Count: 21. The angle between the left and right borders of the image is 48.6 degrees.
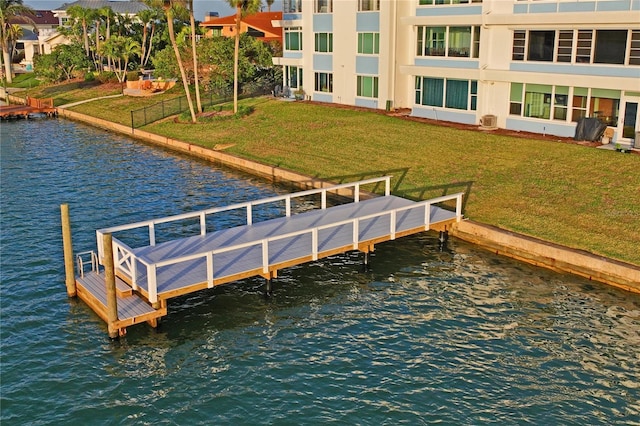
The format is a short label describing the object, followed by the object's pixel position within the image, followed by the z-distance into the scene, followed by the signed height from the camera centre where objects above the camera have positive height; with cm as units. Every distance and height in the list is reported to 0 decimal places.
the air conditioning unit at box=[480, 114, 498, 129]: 4125 -480
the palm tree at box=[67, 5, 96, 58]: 8306 +257
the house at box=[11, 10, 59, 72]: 10932 -112
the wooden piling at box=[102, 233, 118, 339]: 1845 -622
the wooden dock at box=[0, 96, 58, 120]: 6253 -626
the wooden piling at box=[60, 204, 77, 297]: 2091 -623
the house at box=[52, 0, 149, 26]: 13000 +613
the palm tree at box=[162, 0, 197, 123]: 4753 +150
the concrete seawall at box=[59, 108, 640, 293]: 2239 -726
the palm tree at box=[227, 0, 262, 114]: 4797 +205
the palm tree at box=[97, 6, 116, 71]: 8144 +253
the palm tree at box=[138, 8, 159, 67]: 7906 +114
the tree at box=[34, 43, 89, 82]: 8038 -258
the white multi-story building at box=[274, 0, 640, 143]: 3522 -133
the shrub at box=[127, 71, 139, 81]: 7519 -391
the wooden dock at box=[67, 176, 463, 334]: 1980 -670
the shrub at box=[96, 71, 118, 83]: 7775 -417
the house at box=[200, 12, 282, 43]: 8588 +144
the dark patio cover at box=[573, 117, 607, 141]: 3569 -461
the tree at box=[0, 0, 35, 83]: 8869 +217
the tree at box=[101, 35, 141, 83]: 7456 -111
